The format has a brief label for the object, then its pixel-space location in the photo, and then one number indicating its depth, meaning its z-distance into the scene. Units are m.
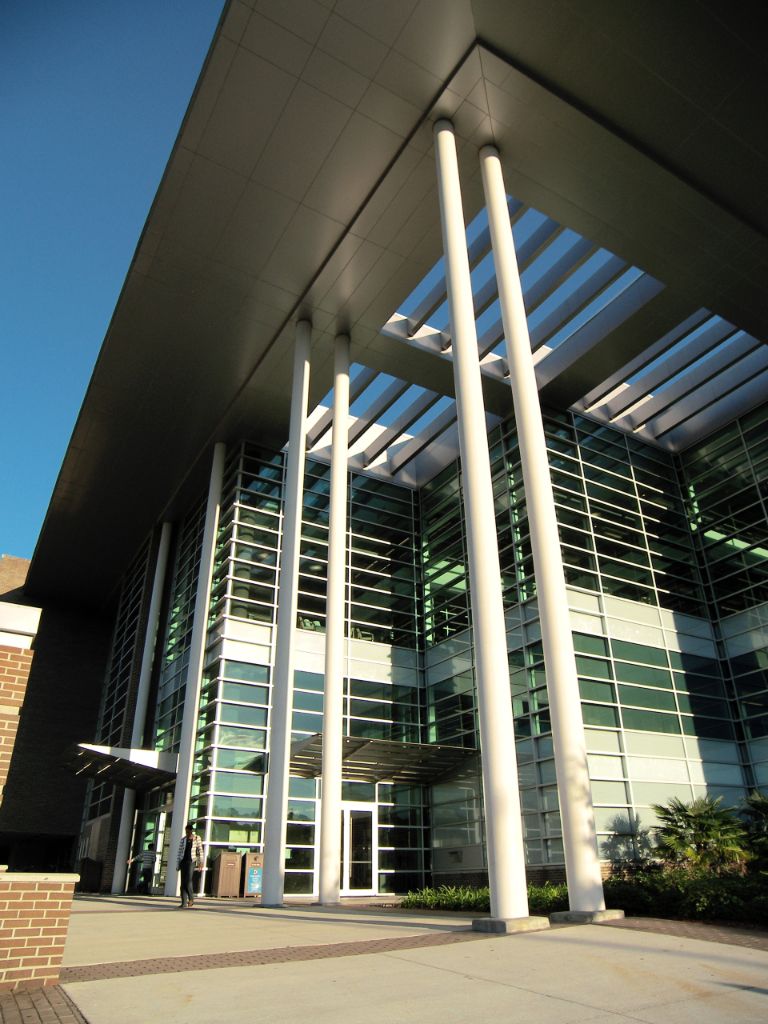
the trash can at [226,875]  18.44
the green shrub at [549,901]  12.75
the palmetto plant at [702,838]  15.94
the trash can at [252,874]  18.78
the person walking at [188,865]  14.70
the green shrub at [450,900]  14.10
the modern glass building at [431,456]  13.74
